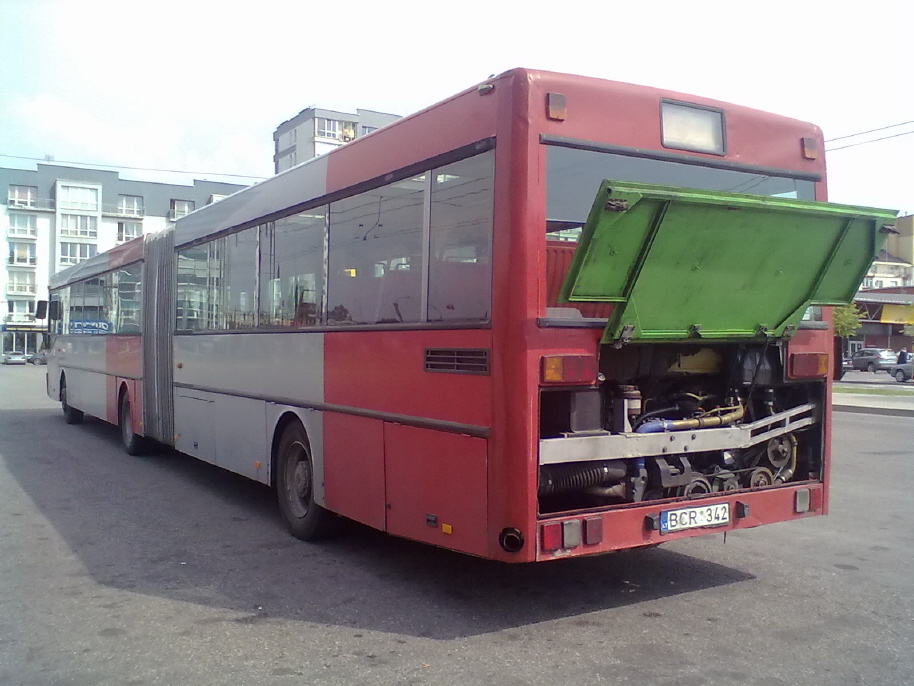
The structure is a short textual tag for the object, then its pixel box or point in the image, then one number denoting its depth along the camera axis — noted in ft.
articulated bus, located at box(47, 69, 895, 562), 15.79
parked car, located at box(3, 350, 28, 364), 228.12
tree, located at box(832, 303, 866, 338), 150.71
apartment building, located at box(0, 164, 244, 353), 266.77
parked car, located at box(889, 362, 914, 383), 149.18
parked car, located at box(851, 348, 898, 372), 168.35
